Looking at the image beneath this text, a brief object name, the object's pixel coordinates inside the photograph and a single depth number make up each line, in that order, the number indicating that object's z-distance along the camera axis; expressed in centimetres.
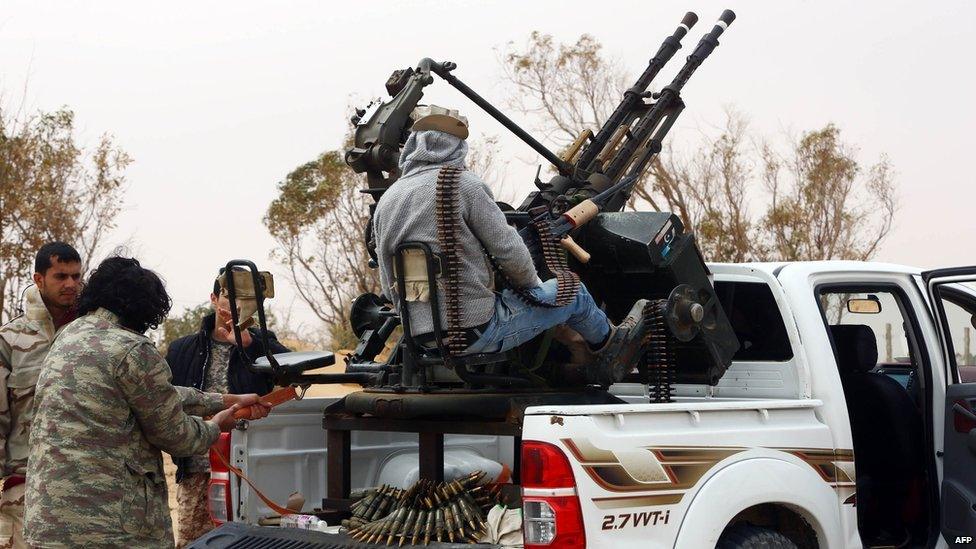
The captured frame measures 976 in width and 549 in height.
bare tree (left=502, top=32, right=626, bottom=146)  2545
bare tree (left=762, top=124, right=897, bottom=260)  2602
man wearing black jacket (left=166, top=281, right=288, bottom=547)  653
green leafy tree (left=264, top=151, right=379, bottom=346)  2473
